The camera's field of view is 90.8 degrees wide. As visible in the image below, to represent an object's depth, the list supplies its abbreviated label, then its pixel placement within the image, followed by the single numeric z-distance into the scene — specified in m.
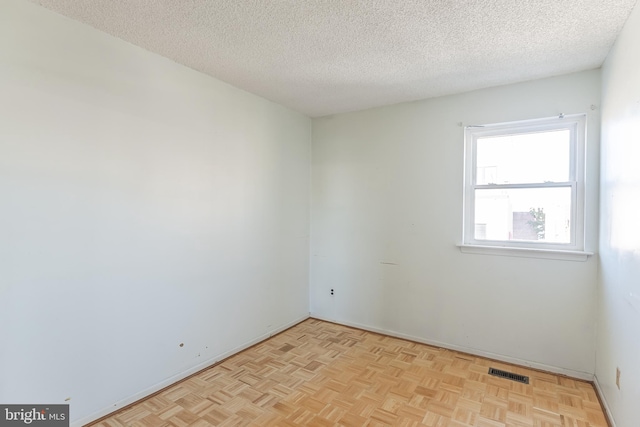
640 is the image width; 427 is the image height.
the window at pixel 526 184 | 2.66
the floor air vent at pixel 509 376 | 2.57
